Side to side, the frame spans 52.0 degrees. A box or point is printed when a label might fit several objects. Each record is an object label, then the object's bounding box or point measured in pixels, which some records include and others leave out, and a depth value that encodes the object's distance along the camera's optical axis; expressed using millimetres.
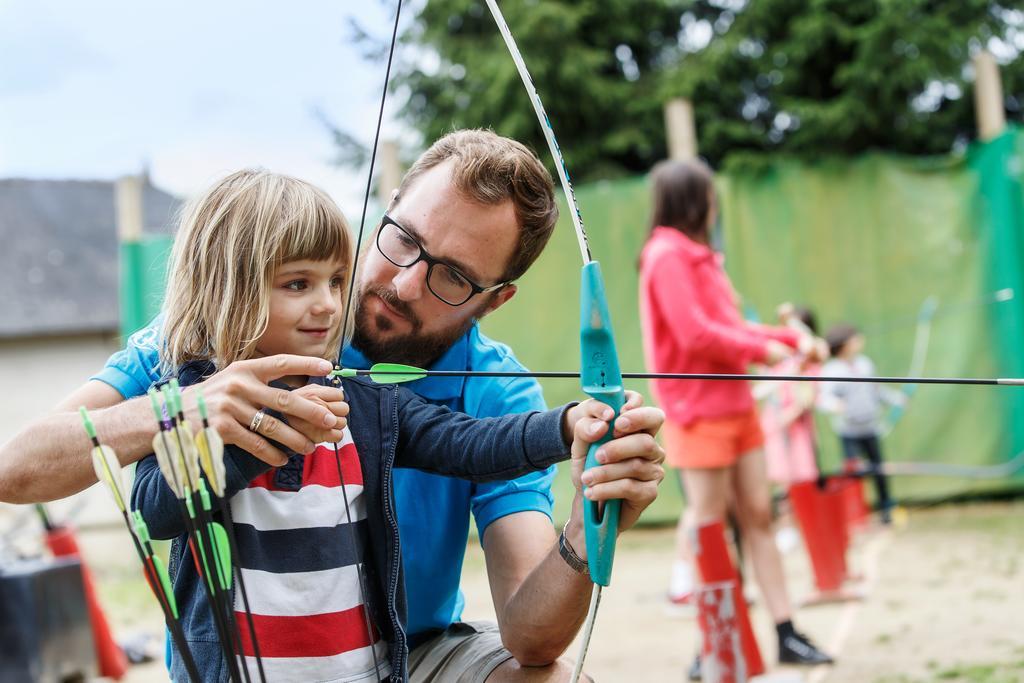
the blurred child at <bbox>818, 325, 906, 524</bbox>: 5574
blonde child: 1293
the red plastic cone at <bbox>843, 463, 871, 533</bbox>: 4930
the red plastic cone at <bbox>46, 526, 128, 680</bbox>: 3807
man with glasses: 1429
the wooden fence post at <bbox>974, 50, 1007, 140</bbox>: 5566
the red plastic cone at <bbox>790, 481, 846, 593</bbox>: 4180
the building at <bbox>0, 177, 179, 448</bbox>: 14430
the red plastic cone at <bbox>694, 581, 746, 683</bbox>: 2633
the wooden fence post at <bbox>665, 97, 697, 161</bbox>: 5320
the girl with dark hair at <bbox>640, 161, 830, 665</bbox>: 3131
